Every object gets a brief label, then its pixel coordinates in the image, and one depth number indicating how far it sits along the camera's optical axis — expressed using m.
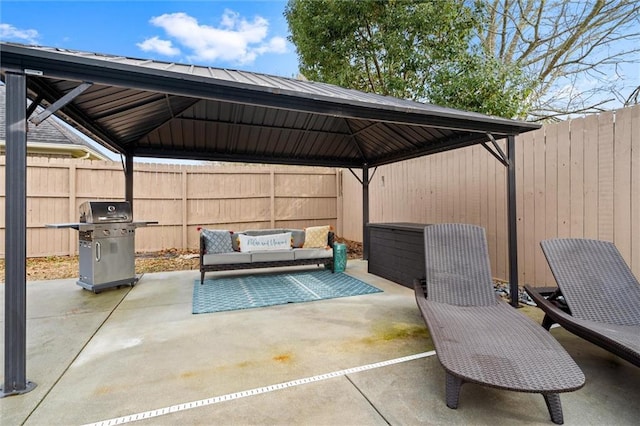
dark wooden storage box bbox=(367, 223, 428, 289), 4.74
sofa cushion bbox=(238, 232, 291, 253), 5.63
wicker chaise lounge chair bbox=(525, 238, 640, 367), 2.45
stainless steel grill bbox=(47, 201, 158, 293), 4.68
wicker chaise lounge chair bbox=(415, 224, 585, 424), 1.84
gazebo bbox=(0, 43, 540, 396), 2.22
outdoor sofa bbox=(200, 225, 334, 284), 5.37
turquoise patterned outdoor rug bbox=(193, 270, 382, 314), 4.25
